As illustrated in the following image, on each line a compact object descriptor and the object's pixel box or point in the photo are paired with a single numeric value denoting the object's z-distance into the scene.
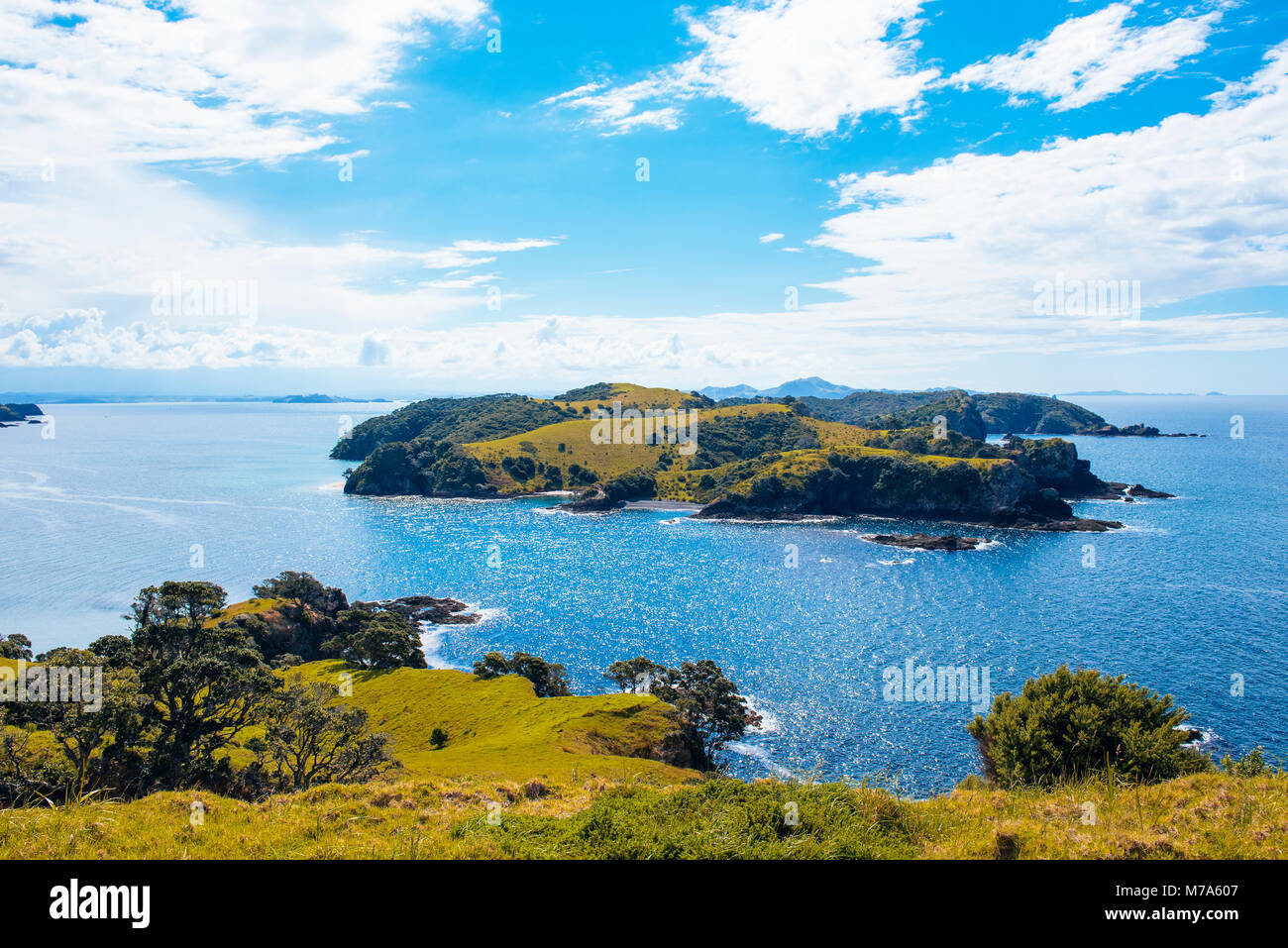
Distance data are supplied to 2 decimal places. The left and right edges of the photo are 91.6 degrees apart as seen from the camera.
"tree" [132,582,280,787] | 32.19
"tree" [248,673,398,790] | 35.41
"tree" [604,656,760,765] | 57.81
